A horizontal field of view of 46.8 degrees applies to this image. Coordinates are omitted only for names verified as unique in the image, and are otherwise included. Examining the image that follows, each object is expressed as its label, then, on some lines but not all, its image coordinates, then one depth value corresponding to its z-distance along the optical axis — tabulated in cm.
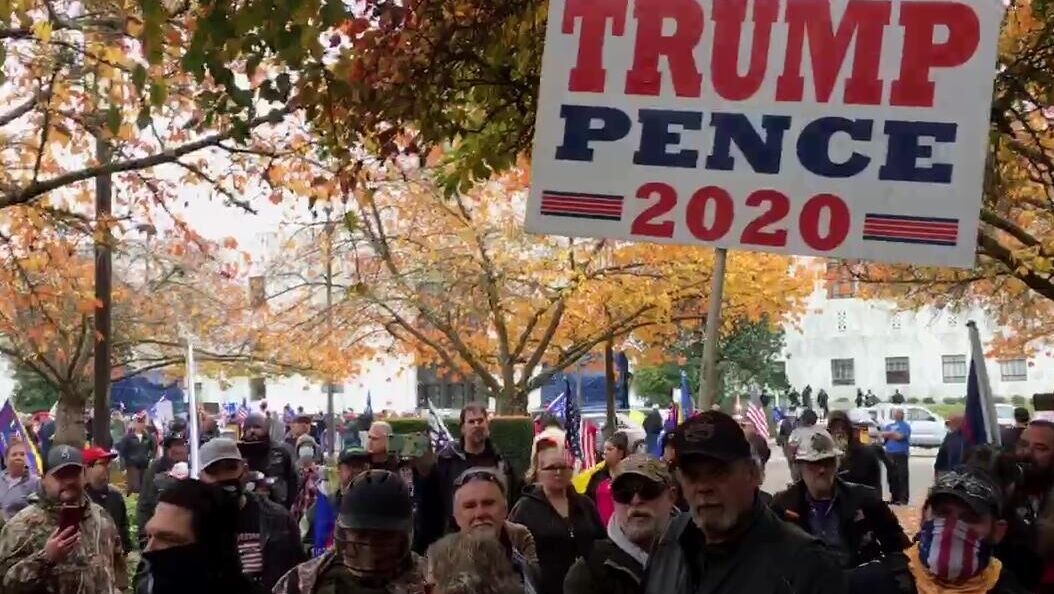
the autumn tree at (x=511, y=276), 2039
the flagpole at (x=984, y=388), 840
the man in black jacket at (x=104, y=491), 971
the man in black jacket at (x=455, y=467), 762
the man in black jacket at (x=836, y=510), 580
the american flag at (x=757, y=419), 1858
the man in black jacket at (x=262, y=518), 622
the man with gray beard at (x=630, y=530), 404
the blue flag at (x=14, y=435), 1108
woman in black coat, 594
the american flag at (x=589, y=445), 1709
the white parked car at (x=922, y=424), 4009
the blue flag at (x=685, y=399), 1933
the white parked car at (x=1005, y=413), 3778
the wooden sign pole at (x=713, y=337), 446
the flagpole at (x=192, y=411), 1187
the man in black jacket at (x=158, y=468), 991
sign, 439
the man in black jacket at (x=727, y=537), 310
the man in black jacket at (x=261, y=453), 888
